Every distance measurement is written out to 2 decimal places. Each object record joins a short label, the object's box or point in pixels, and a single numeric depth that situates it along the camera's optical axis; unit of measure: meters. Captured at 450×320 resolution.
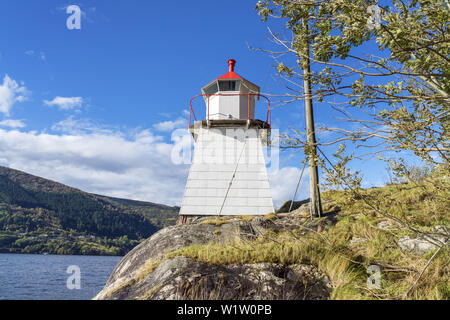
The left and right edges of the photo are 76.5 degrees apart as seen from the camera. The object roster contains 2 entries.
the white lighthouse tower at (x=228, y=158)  15.04
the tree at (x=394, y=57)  4.12
